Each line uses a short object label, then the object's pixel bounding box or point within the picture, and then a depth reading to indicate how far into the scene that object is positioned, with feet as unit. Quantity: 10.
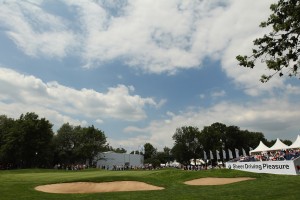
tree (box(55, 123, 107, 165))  213.50
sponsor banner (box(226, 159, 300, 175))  76.73
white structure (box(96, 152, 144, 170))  229.86
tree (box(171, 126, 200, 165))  274.51
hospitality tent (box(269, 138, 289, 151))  116.26
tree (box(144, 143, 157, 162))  377.59
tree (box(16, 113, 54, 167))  172.25
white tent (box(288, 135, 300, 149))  101.96
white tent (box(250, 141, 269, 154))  126.70
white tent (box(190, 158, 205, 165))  264.25
